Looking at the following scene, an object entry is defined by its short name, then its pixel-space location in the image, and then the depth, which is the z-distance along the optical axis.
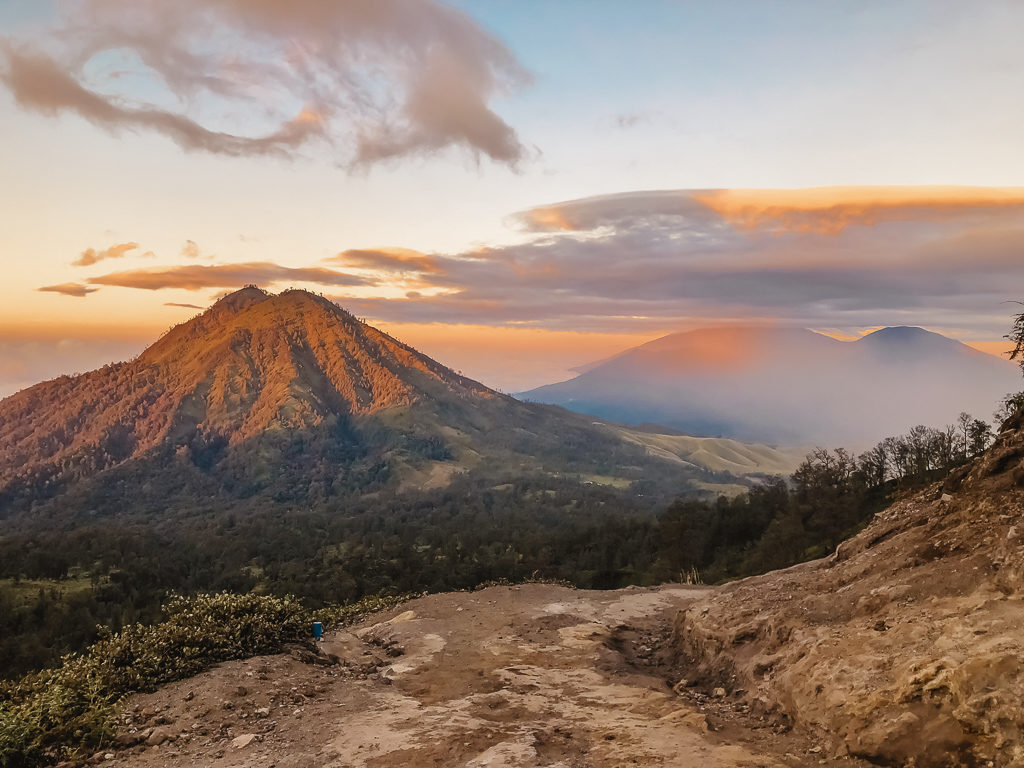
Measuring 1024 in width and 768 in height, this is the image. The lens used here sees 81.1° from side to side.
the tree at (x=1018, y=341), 15.94
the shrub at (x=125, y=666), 10.38
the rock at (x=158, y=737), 10.73
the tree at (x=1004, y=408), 29.18
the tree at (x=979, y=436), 50.00
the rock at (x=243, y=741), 10.52
